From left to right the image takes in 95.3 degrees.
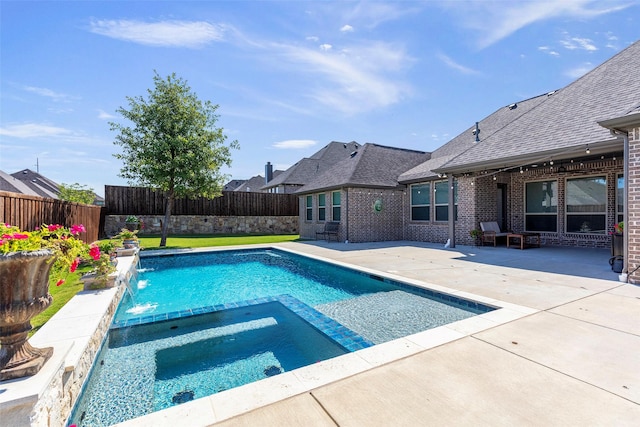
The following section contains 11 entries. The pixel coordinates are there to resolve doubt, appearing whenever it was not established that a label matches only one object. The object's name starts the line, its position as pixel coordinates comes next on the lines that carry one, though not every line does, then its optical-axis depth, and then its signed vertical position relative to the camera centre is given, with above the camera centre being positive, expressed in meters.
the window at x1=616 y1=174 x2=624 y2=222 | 9.09 +0.42
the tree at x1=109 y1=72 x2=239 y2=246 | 12.80 +3.18
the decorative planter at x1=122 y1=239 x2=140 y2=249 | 10.42 -1.07
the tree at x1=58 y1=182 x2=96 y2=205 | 25.15 +1.92
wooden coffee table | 10.18 -0.94
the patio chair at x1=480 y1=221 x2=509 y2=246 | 10.70 -0.69
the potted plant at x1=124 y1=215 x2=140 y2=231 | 13.44 -0.37
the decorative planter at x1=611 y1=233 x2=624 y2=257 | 6.30 -0.67
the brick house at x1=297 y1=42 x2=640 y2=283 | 6.94 +1.23
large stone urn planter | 1.85 -0.60
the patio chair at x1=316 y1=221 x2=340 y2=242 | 14.12 -0.76
